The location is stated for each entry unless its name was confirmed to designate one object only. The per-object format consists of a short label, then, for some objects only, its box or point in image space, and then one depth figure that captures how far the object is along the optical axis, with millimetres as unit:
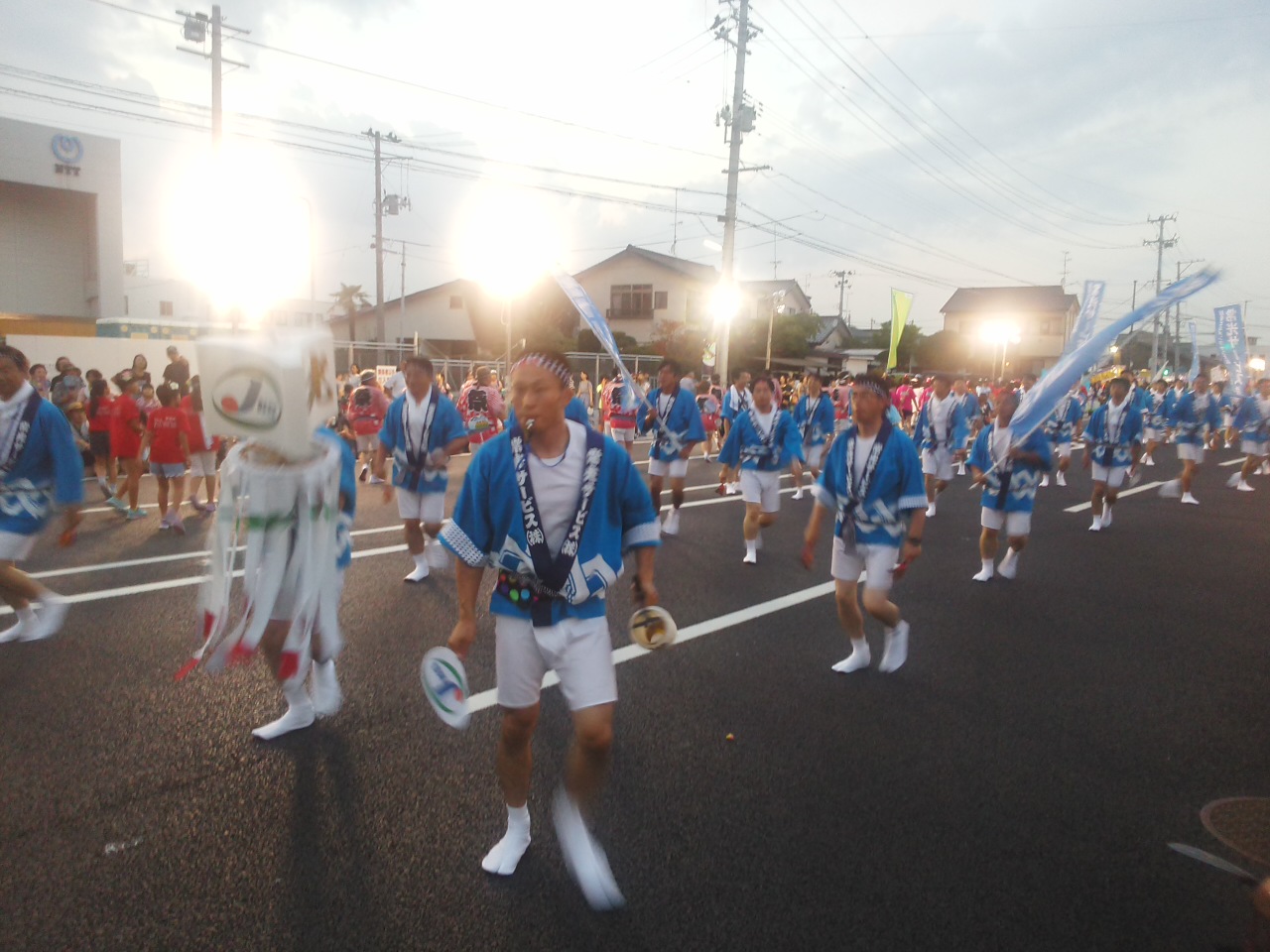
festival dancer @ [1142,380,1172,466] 16953
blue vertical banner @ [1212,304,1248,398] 15086
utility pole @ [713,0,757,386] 23484
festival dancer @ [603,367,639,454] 14305
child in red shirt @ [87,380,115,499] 10938
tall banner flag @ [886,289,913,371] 22375
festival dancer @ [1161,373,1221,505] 13070
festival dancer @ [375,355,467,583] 6602
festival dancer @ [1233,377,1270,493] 14172
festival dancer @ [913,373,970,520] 11281
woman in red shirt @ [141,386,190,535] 8930
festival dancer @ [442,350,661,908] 2914
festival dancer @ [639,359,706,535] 9219
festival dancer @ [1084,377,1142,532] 10516
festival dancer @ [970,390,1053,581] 7305
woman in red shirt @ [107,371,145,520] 9234
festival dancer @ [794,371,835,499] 11797
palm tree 49750
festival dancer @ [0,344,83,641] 4828
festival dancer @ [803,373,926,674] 4902
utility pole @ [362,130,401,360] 27531
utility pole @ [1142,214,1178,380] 50038
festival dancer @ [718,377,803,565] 8055
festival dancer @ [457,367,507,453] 9539
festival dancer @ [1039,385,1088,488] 12781
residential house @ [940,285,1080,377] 55250
